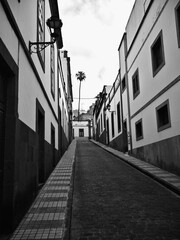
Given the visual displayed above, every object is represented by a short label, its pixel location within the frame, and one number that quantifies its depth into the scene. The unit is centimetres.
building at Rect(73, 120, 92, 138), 5119
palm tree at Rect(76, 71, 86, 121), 5316
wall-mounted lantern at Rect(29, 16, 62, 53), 585
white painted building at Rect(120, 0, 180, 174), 828
